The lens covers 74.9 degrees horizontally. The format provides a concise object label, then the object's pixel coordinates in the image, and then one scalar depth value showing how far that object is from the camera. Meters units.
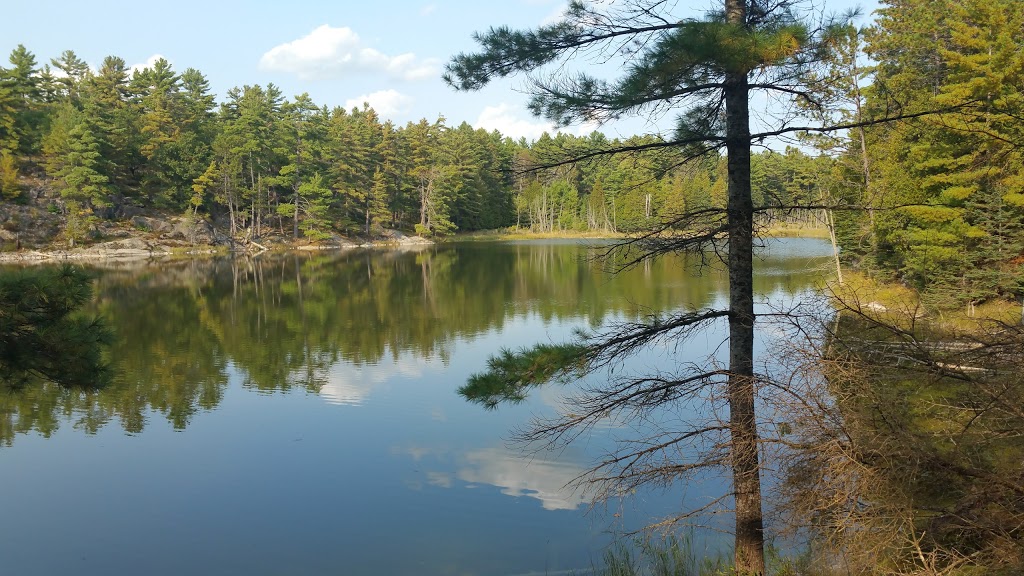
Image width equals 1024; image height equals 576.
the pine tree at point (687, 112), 5.00
